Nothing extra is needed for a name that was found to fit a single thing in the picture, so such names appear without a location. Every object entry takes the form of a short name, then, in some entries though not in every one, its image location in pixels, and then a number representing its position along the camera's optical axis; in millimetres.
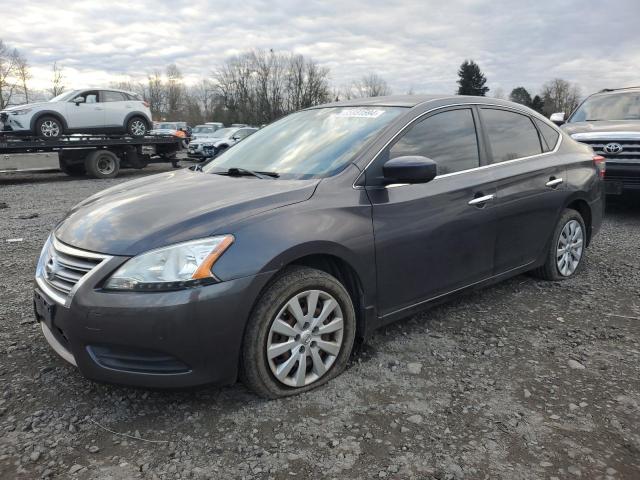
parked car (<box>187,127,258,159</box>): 20833
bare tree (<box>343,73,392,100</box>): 68325
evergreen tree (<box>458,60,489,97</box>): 69812
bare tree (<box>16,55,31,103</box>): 61234
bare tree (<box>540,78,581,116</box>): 74138
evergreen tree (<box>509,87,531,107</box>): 79188
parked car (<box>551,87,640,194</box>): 6996
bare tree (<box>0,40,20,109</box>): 56844
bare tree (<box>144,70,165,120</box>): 79938
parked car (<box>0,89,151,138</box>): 13969
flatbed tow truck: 13758
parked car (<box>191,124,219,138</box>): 28672
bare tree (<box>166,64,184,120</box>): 76362
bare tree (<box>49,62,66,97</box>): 67300
